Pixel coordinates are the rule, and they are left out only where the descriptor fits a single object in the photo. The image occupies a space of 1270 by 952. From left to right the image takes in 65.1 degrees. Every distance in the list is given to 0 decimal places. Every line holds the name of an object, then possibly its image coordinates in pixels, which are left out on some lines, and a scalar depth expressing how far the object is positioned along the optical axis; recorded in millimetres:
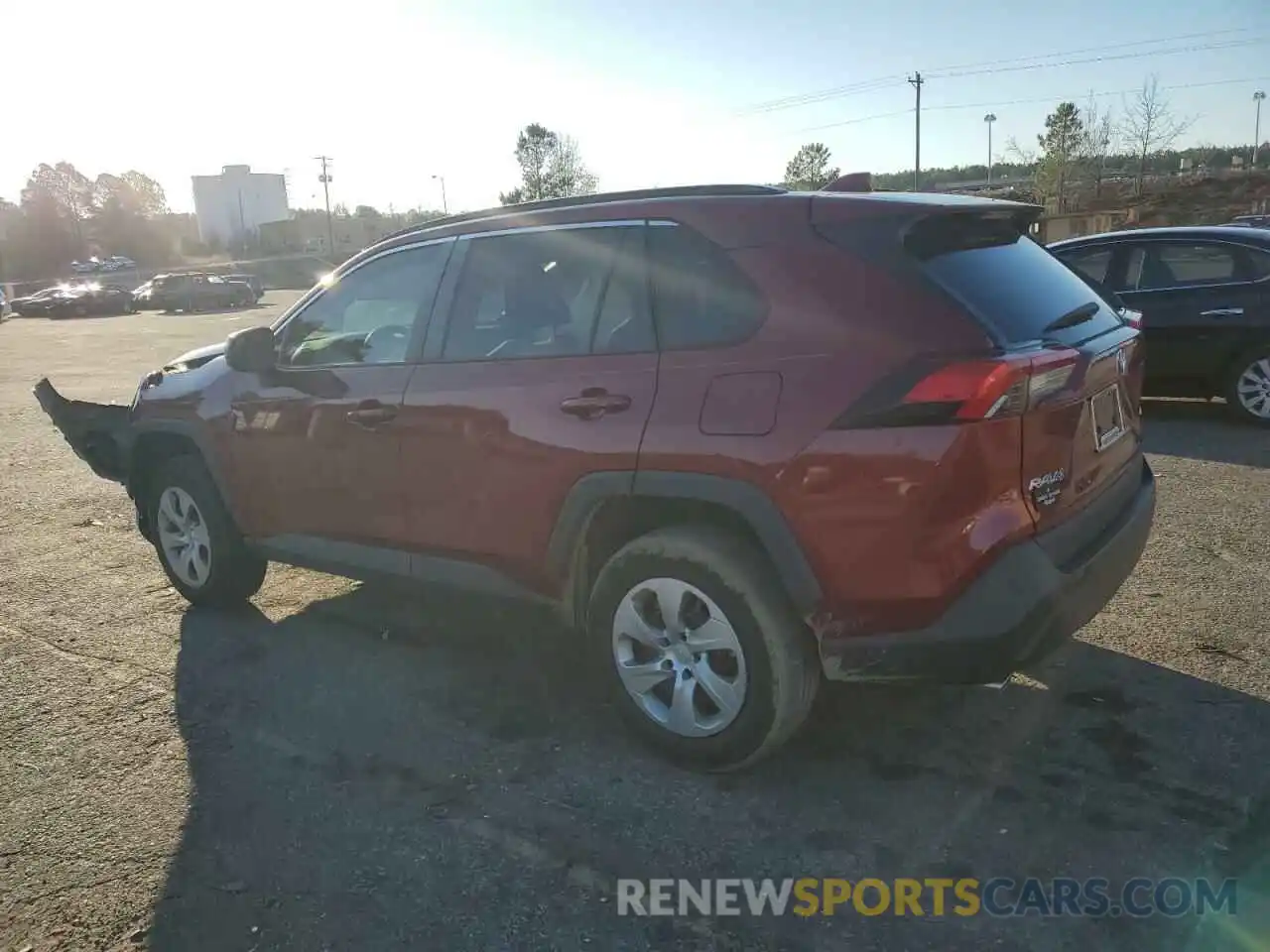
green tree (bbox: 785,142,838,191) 59594
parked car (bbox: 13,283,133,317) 39625
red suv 2732
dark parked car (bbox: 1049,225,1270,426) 7875
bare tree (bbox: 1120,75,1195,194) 57562
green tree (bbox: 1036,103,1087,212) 55219
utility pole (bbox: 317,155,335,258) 87962
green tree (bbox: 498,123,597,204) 74000
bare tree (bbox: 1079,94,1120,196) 58219
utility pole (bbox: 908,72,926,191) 66312
